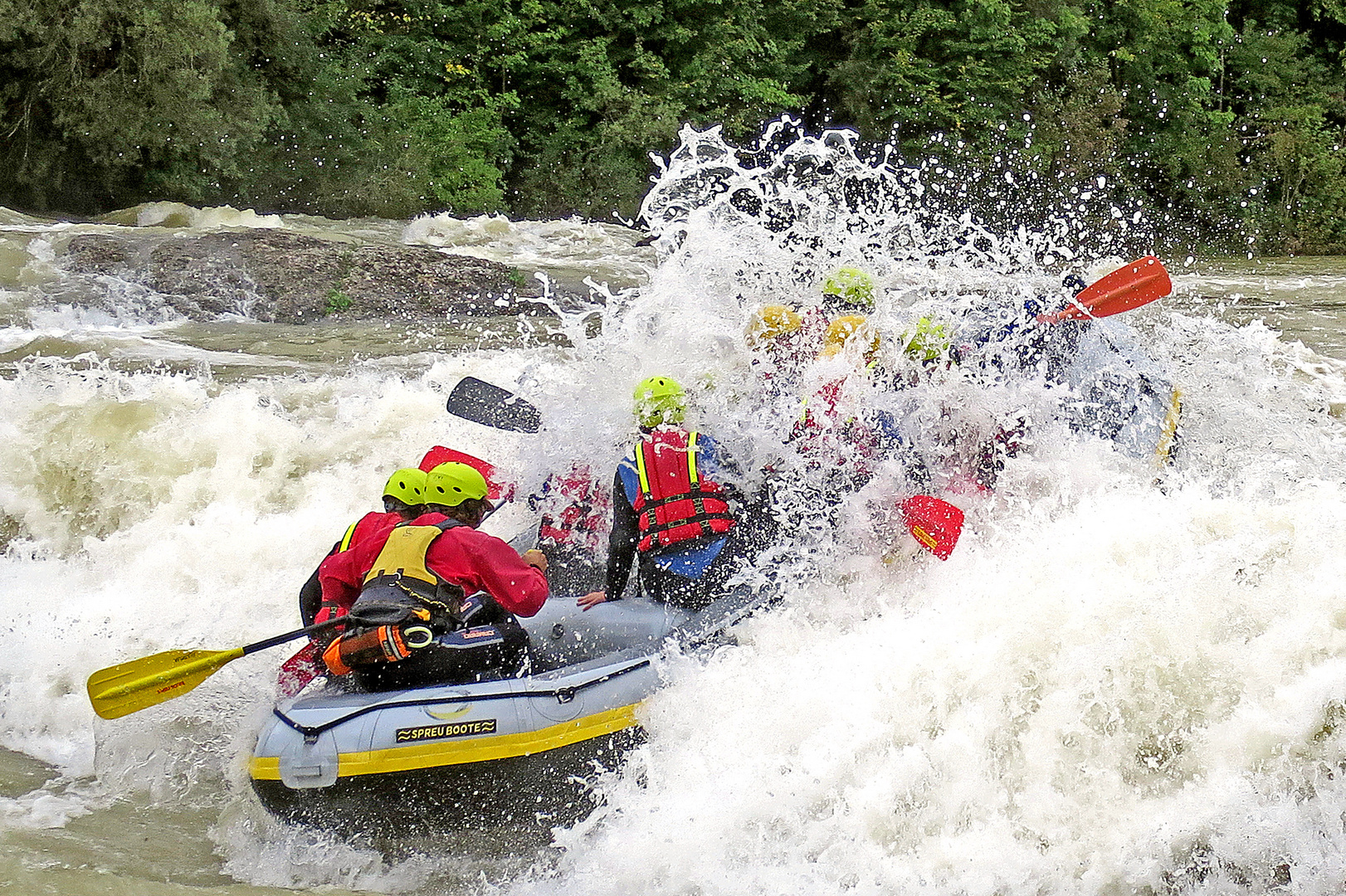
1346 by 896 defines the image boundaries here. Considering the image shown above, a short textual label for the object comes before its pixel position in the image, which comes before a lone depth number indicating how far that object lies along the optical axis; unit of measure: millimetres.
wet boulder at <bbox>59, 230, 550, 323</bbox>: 19719
